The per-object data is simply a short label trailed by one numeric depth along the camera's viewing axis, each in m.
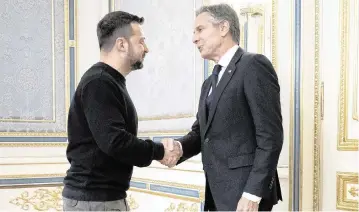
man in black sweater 1.95
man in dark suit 1.92
